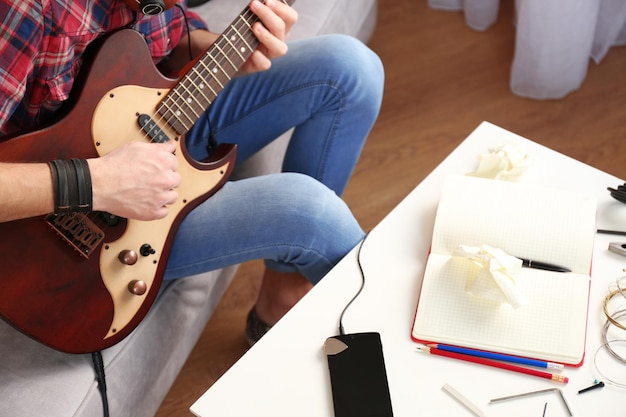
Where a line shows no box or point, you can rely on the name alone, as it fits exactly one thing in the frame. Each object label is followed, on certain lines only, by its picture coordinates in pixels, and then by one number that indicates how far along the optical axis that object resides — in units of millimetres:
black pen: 1021
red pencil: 918
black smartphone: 912
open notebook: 955
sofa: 1077
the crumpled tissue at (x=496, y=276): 956
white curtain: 1843
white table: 913
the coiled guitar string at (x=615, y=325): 924
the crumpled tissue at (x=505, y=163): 1123
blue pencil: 932
